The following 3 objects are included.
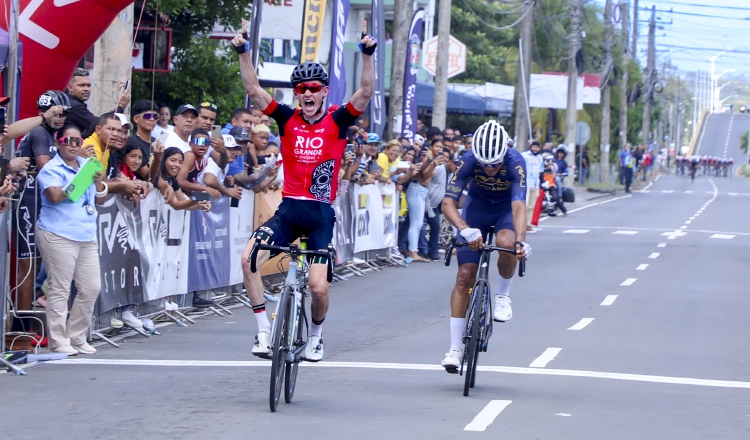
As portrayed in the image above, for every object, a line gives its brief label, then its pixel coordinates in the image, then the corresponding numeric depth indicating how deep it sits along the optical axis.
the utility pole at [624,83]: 66.56
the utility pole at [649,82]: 86.50
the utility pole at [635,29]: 79.38
